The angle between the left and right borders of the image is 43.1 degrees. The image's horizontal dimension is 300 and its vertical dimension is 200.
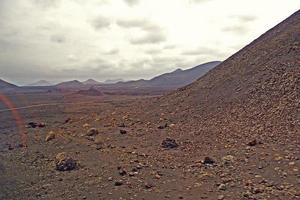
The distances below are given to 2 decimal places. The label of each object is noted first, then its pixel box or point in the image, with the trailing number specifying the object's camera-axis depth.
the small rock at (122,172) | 11.42
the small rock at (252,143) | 12.87
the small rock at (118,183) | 10.52
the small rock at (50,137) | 18.62
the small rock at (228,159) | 11.51
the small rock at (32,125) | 25.35
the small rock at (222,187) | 9.57
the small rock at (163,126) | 18.69
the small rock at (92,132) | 19.41
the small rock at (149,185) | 10.17
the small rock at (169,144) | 14.58
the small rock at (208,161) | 11.75
